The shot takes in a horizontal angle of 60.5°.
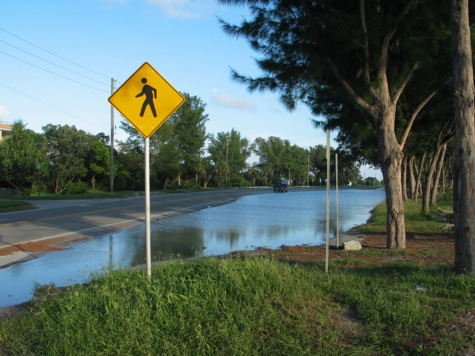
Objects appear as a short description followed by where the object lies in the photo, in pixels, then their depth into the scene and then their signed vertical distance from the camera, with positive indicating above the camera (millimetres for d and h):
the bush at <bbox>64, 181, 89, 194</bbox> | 44572 -452
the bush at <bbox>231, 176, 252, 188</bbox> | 83562 +503
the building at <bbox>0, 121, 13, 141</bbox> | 65250 +8867
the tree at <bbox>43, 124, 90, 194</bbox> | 44750 +3133
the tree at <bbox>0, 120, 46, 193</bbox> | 33219 +2054
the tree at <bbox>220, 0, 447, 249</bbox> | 8875 +3243
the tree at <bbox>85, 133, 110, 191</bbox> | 48656 +2884
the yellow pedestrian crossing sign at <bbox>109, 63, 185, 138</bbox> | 5641 +1189
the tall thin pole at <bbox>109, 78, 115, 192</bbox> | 37912 +5397
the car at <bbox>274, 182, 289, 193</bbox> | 59781 -361
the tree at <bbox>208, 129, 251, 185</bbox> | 87812 +7242
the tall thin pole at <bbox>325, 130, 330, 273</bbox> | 6352 +269
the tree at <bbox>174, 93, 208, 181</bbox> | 67125 +8541
